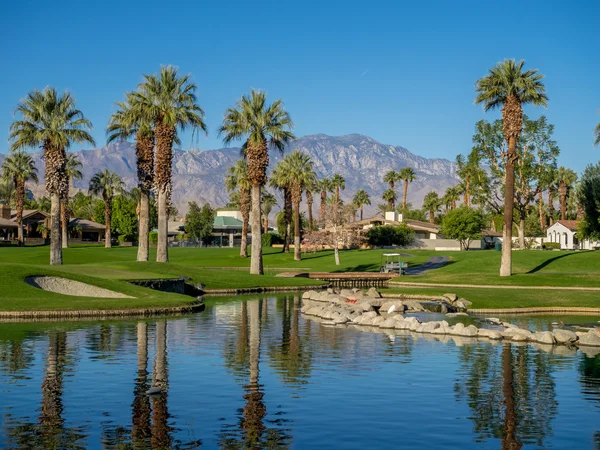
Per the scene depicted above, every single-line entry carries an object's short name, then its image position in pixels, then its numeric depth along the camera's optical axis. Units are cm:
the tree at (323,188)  15480
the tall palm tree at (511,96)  6134
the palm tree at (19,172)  11288
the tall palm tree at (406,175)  19110
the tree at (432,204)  18338
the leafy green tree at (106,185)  13250
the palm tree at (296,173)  10444
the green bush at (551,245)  12900
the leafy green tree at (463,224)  12481
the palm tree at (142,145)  6800
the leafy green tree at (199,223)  16450
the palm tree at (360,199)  19524
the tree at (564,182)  16100
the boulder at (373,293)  5200
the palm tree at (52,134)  6259
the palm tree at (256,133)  6875
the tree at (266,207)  17585
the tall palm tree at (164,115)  6625
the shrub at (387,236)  12912
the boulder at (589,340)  3077
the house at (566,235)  13062
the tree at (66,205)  10833
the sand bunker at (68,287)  4456
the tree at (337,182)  16775
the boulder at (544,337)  3097
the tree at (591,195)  6919
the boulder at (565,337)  3110
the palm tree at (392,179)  19300
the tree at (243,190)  10119
